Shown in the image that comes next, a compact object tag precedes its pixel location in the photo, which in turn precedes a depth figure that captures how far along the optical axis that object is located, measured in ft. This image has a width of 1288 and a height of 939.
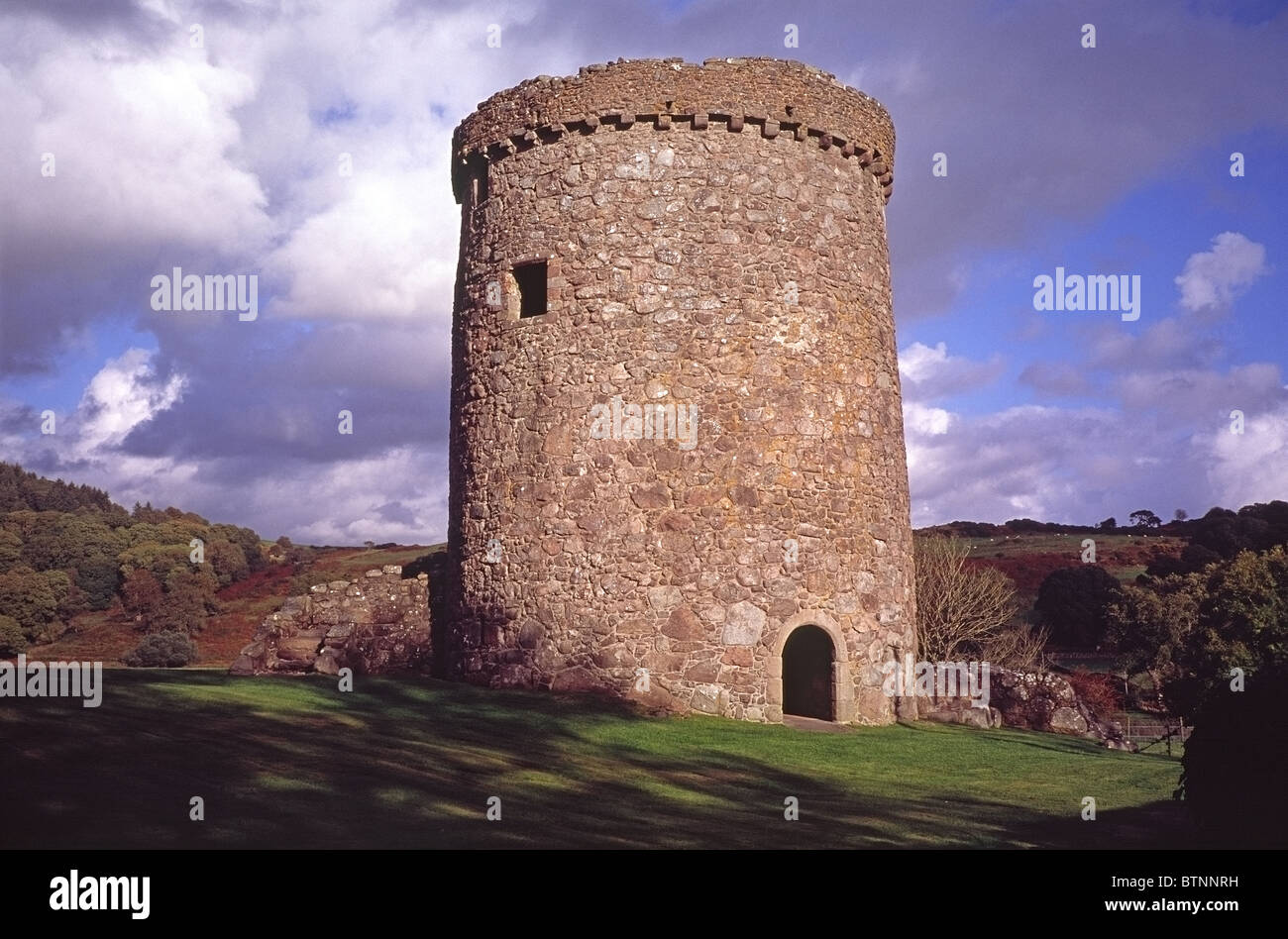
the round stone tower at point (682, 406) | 47.44
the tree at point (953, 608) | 73.15
